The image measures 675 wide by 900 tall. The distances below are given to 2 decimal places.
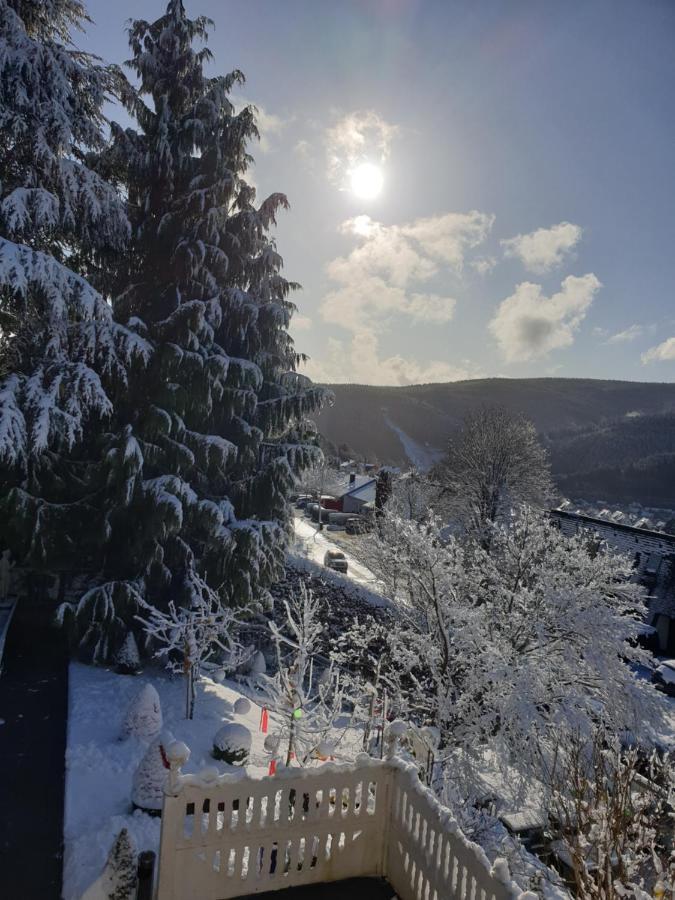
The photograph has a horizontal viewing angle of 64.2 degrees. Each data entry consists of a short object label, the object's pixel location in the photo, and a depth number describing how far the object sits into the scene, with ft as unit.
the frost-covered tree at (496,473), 93.61
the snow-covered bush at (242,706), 36.04
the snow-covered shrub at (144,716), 30.63
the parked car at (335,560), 94.48
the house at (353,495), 170.40
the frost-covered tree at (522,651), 33.01
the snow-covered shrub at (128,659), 39.96
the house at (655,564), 73.67
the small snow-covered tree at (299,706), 26.48
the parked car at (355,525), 128.72
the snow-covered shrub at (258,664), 48.73
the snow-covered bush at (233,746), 30.63
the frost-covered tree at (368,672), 33.45
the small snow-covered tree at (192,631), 36.04
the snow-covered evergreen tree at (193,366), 40.73
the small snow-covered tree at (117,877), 17.35
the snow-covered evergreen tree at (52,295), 30.81
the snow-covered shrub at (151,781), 23.98
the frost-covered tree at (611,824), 12.35
